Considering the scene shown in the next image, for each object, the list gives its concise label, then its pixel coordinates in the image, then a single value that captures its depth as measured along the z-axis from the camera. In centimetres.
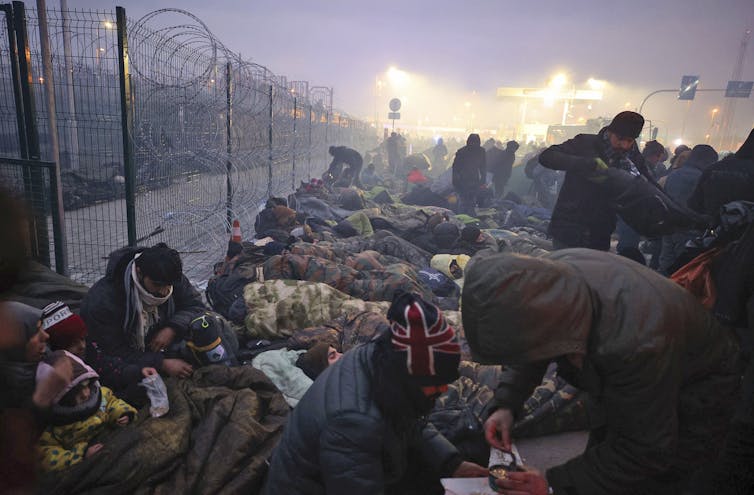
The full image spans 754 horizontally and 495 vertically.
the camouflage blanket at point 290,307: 398
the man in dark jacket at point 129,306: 287
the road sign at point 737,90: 2395
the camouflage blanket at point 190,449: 220
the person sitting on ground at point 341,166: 1335
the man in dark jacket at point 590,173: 376
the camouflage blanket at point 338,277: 471
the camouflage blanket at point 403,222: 772
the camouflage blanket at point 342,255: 532
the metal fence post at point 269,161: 903
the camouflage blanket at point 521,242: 672
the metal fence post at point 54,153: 447
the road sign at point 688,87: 2134
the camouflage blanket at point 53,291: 361
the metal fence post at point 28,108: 437
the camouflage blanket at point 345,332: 373
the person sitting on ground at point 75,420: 223
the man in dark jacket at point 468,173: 1080
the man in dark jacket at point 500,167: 1308
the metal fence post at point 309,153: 1319
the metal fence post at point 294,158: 1115
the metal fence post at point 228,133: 698
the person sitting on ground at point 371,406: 154
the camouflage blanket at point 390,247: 651
